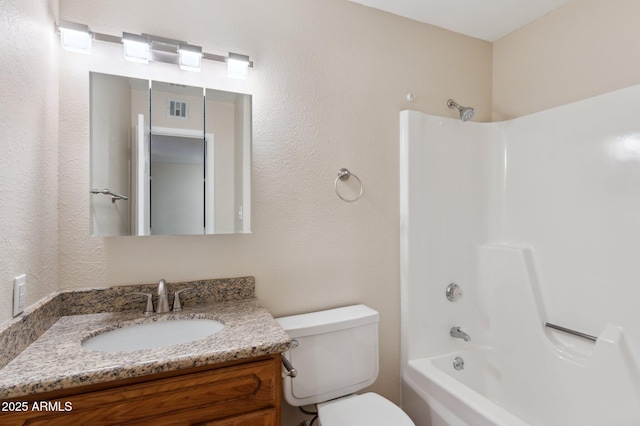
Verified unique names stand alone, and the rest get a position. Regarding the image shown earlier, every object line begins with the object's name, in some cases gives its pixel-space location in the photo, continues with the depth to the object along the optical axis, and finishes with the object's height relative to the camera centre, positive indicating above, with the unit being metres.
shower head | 1.88 +0.59
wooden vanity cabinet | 0.84 -0.54
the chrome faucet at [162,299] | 1.34 -0.37
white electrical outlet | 1.00 -0.26
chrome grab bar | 1.57 -0.61
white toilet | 1.41 -0.73
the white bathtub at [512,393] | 1.39 -0.90
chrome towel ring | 1.75 +0.18
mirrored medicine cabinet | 1.30 +0.23
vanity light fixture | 1.25 +0.68
